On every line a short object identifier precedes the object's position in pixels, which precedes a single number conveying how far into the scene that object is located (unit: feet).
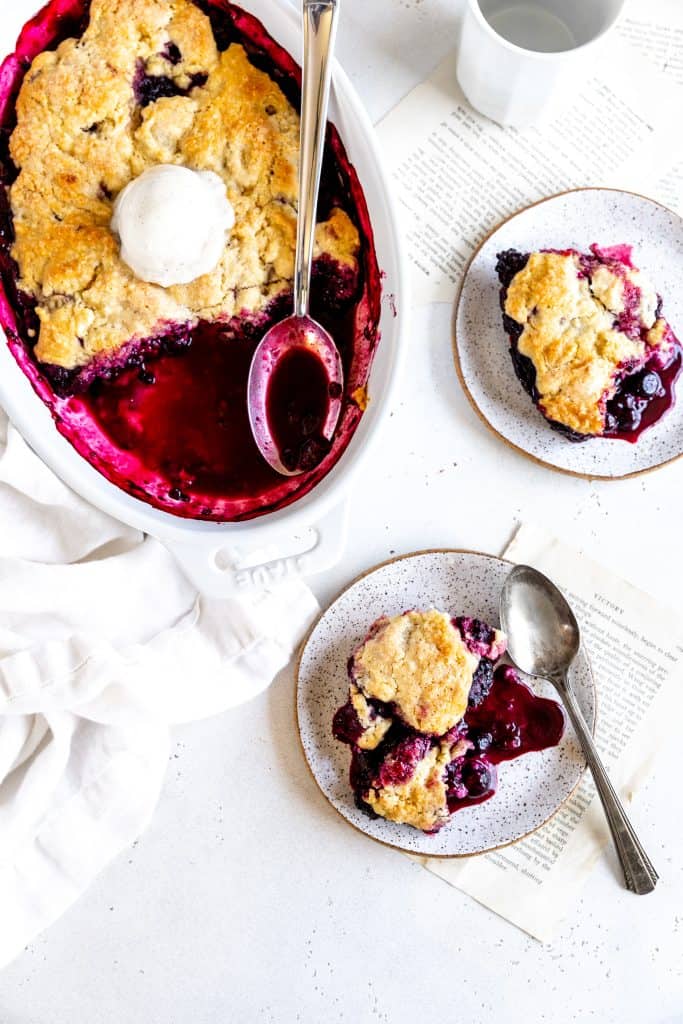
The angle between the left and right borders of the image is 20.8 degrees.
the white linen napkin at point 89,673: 3.06
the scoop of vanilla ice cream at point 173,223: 2.91
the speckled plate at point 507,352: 3.17
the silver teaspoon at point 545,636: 3.17
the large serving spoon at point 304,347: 2.89
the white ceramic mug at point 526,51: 3.00
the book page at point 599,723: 3.21
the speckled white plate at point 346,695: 3.15
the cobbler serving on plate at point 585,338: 3.10
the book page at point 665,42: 3.25
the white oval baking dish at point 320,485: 2.94
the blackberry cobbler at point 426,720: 3.09
